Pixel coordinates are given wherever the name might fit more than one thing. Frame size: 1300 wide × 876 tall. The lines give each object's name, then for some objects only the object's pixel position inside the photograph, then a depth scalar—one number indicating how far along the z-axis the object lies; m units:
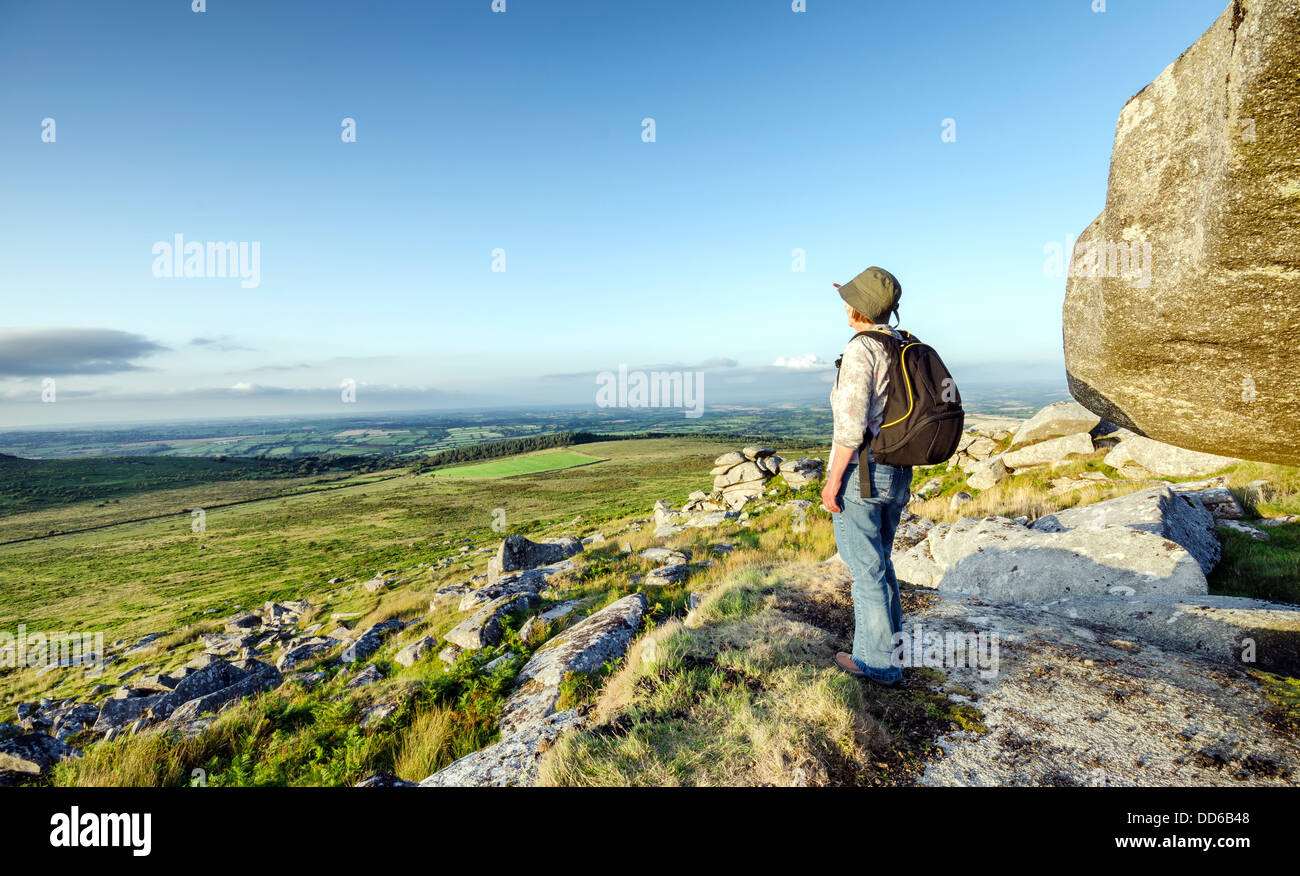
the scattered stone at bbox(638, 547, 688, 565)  13.12
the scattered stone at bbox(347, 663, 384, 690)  8.52
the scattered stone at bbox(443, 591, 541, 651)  8.18
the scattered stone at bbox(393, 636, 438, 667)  9.20
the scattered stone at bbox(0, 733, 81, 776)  6.03
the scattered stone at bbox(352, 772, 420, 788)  3.98
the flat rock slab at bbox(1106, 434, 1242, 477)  12.30
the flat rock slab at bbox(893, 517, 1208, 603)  6.57
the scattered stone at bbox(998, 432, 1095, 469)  16.33
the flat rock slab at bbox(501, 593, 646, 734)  5.23
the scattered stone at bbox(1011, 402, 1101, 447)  17.45
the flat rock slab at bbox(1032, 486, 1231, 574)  7.42
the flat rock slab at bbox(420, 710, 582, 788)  3.79
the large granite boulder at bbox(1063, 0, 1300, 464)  3.37
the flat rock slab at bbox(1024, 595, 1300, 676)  4.71
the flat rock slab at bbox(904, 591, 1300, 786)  3.17
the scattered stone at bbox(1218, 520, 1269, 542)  8.08
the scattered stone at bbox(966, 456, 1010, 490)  16.66
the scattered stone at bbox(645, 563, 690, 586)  10.33
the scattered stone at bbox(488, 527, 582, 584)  17.69
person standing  4.05
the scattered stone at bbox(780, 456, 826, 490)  29.59
